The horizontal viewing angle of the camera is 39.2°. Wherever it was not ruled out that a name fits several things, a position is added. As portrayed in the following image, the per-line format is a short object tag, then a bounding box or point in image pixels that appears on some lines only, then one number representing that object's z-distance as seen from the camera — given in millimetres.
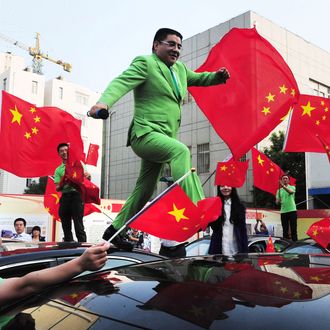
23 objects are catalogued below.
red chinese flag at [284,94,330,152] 5422
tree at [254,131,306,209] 26562
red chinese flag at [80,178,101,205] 4860
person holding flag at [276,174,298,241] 8141
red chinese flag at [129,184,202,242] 3129
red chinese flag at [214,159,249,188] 4762
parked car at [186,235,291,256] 8545
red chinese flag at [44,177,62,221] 7816
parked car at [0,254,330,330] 1109
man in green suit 3357
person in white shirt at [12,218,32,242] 8916
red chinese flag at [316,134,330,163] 5368
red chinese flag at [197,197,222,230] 3537
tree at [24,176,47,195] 46441
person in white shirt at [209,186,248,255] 4469
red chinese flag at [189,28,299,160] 4016
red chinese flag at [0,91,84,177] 5570
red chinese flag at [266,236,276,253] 7094
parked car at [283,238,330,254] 6715
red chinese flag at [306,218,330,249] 5623
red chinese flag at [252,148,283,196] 7645
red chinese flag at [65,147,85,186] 4914
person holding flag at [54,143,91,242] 5137
